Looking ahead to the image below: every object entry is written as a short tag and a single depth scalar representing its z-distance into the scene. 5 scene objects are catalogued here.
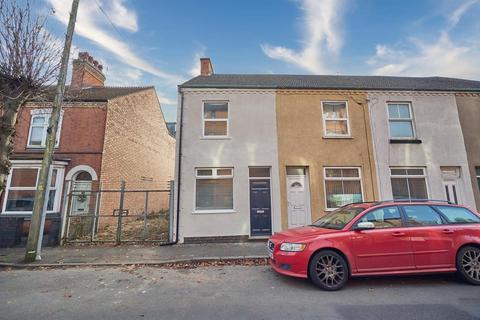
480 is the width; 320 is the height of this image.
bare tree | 6.91
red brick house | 10.24
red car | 5.01
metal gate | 9.52
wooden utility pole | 7.26
